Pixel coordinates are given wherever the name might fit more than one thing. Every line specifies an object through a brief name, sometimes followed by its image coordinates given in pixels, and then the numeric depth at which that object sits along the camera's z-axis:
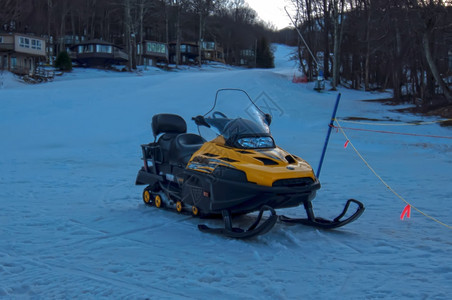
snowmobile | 5.25
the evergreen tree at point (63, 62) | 44.22
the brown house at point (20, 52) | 42.50
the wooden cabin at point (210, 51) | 70.88
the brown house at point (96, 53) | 53.12
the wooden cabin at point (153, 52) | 60.00
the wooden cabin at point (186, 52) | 68.88
